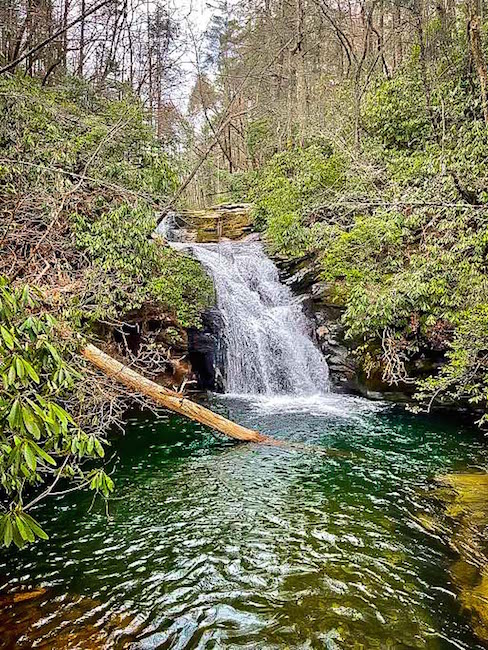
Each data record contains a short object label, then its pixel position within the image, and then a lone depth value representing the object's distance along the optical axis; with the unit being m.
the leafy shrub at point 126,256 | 7.52
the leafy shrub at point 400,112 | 12.09
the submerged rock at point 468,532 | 3.85
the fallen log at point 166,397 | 6.83
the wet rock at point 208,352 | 12.89
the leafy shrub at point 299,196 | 13.21
